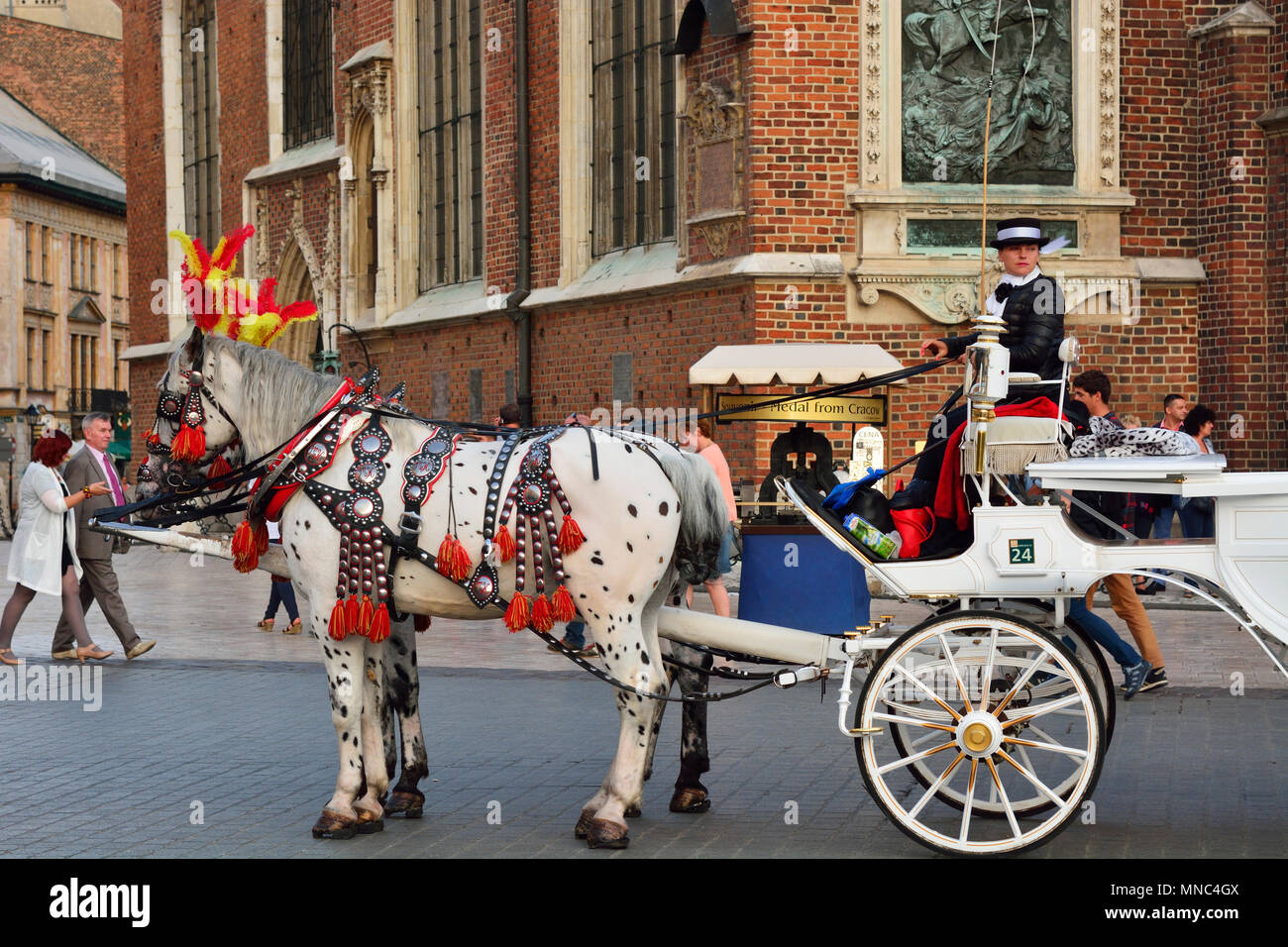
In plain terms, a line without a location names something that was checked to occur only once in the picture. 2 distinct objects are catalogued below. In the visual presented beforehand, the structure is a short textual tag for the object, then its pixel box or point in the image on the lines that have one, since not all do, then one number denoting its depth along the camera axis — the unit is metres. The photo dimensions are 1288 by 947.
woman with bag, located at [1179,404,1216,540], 16.47
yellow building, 58.00
